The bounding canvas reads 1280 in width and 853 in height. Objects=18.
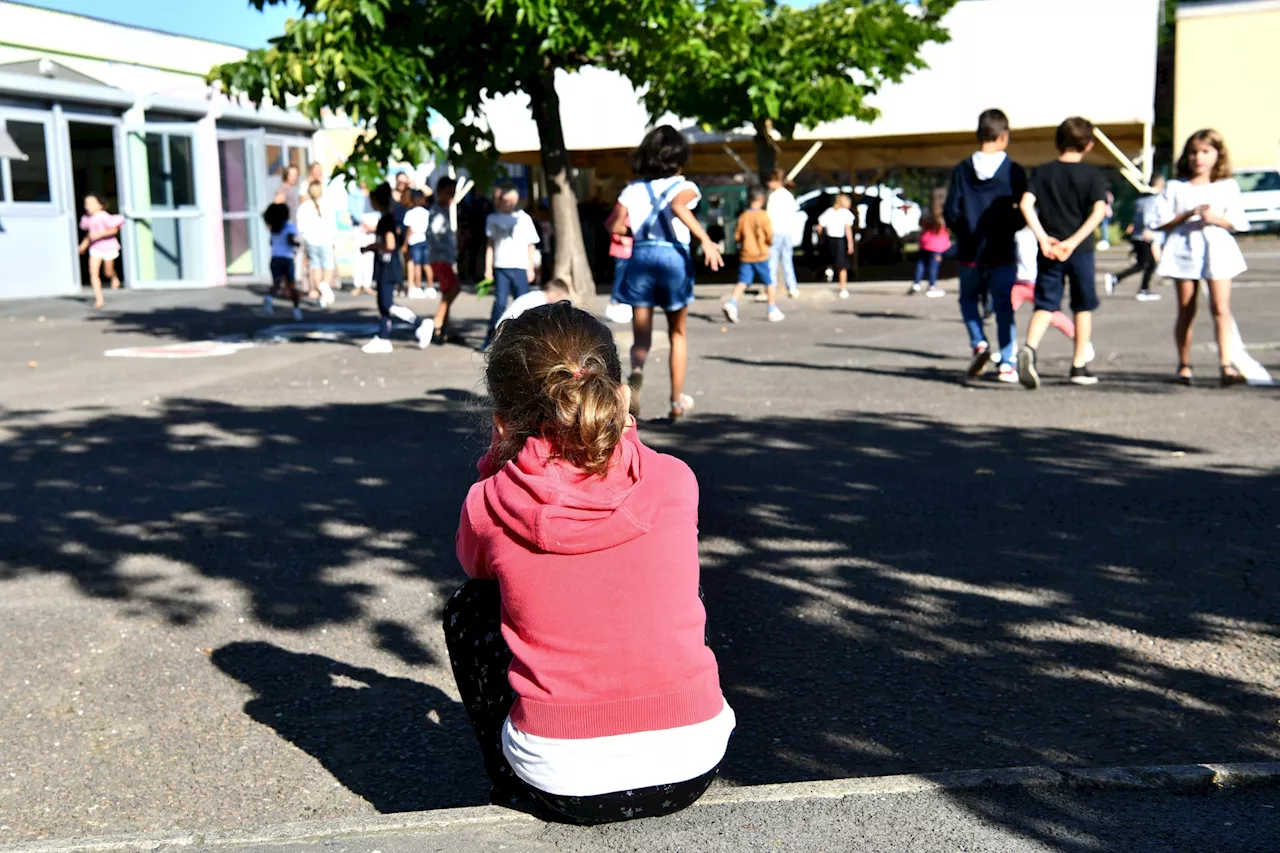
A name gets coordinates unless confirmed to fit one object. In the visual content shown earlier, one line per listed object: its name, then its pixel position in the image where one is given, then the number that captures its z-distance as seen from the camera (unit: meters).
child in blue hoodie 10.23
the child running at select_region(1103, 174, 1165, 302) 18.92
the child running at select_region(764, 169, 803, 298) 19.83
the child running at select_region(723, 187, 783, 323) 17.66
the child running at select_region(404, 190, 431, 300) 22.20
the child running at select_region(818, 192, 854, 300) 22.28
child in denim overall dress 8.95
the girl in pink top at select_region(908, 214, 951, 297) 21.45
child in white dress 9.93
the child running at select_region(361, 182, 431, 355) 14.20
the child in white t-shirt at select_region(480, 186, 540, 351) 13.57
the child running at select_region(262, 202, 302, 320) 18.84
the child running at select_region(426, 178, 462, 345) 14.87
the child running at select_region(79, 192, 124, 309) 21.77
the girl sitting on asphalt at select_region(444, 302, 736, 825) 2.86
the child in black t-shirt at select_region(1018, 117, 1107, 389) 9.99
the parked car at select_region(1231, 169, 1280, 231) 38.09
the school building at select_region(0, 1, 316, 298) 23.31
